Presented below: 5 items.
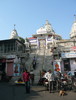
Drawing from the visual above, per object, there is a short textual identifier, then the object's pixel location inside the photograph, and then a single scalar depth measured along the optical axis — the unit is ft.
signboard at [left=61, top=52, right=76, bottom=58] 66.74
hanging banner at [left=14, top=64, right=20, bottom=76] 66.47
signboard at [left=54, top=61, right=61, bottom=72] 64.18
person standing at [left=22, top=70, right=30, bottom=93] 33.56
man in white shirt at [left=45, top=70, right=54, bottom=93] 34.71
